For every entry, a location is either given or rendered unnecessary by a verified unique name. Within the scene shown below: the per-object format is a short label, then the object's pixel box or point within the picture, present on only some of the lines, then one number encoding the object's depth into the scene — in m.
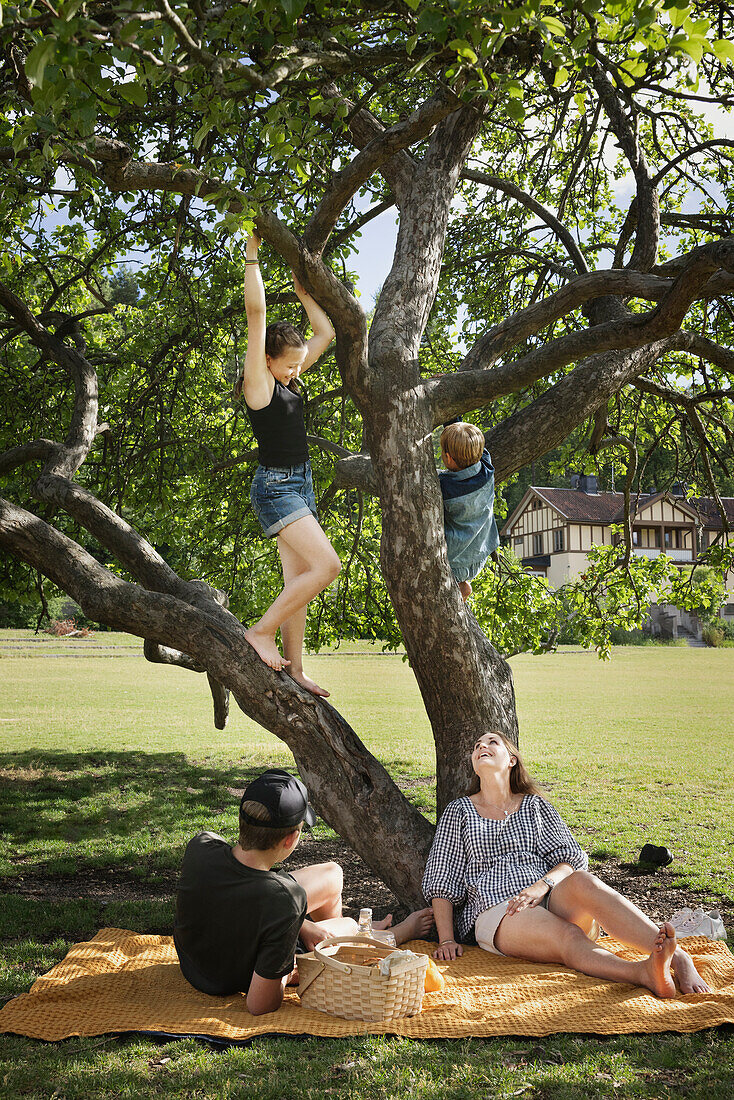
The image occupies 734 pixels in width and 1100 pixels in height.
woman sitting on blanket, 4.11
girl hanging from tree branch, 4.83
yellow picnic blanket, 3.65
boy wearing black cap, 3.78
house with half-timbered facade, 47.59
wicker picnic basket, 3.76
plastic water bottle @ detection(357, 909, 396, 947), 4.35
